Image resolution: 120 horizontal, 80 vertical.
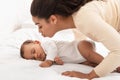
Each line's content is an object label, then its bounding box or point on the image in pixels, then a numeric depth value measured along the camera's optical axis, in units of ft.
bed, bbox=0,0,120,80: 5.29
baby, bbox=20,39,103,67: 6.09
